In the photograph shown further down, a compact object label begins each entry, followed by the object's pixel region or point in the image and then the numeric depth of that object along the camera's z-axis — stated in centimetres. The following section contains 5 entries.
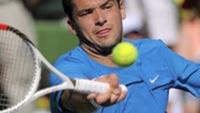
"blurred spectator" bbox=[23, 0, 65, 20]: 1583
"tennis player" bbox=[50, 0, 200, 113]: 696
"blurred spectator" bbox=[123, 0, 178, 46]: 1149
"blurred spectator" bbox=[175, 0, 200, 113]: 1181
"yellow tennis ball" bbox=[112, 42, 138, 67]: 669
